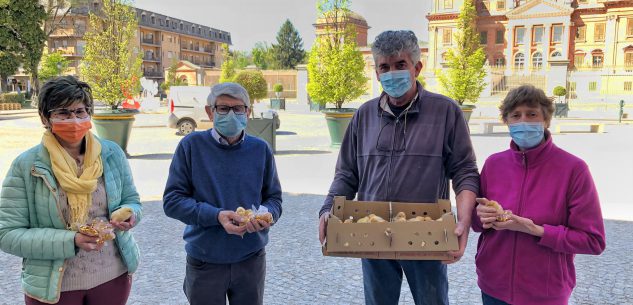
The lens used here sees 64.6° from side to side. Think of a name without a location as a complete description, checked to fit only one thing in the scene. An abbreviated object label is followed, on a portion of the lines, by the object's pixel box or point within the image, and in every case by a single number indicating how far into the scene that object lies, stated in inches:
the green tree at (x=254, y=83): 886.1
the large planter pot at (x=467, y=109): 789.6
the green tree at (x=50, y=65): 1911.8
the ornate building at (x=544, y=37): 1945.1
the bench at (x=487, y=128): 833.9
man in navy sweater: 115.8
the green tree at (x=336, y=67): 615.2
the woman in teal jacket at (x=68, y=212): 99.4
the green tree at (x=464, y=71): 859.4
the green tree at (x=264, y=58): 3772.9
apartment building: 2763.3
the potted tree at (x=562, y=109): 1238.3
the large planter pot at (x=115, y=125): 517.7
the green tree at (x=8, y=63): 1604.3
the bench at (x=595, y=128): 827.4
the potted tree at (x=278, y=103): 1551.4
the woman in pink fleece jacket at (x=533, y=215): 100.3
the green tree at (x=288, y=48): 3659.2
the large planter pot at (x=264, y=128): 557.3
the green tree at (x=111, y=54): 565.9
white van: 792.3
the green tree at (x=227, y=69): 1381.2
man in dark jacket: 112.3
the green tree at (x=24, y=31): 1585.9
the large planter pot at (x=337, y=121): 588.4
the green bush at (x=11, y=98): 1536.7
